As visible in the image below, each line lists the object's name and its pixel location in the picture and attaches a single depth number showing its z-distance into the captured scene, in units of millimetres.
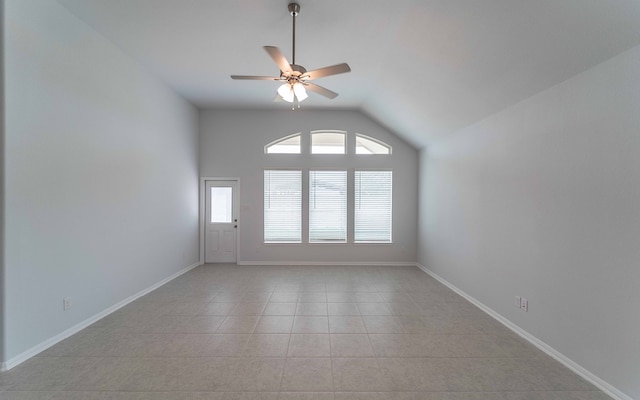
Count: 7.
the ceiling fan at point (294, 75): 2472
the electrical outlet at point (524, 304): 2801
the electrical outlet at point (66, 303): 2717
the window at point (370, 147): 5957
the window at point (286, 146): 5933
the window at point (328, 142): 5934
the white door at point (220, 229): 5867
